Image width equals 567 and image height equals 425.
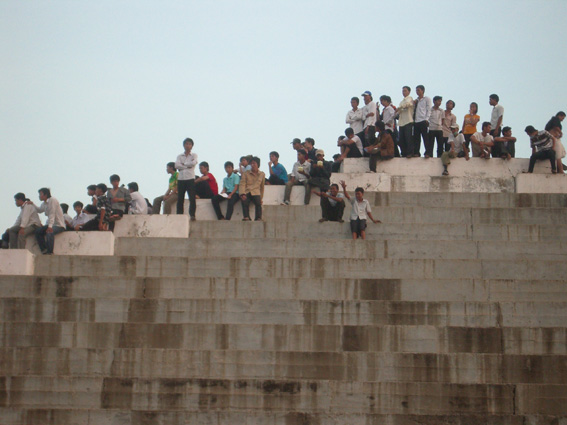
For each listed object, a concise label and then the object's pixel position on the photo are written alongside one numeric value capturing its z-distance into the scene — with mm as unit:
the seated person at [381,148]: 27672
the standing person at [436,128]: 28438
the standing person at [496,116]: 28562
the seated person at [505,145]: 28047
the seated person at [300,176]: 26555
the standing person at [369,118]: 28391
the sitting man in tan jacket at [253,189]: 25562
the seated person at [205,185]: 26562
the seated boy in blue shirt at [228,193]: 25906
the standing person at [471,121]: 28734
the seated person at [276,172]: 27547
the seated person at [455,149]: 27812
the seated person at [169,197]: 26953
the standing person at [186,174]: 25922
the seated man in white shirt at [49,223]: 24094
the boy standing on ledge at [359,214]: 24234
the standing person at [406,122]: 28312
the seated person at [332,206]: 25172
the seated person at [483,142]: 28000
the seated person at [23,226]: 24109
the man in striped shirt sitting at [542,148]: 27281
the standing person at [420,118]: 28219
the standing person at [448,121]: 28609
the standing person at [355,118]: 28984
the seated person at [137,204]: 25516
